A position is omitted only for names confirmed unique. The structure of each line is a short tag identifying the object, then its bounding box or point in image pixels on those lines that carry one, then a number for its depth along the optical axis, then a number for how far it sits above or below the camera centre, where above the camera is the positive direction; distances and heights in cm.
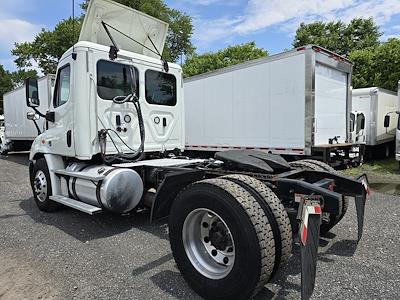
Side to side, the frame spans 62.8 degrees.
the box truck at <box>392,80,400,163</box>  1036 -55
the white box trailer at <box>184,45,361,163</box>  789 +61
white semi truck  266 -53
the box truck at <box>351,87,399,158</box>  1266 +43
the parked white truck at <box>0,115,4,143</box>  2137 +20
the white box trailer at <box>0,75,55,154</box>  1506 +42
